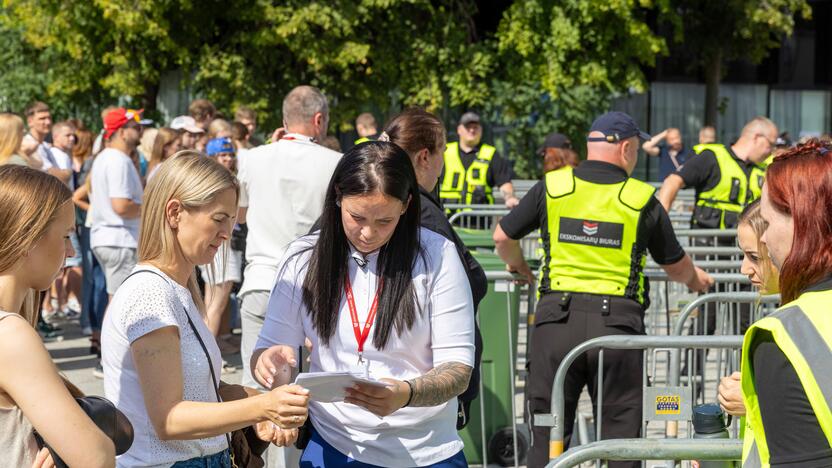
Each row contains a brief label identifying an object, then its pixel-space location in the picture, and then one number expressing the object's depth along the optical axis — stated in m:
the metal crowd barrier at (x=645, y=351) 3.95
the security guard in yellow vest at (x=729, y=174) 8.34
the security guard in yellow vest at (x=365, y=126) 12.59
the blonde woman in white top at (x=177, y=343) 2.79
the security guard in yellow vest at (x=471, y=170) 11.10
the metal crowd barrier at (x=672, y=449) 2.96
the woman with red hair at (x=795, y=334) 2.05
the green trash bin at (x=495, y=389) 6.25
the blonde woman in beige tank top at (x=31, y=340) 2.36
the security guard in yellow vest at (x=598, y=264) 5.20
